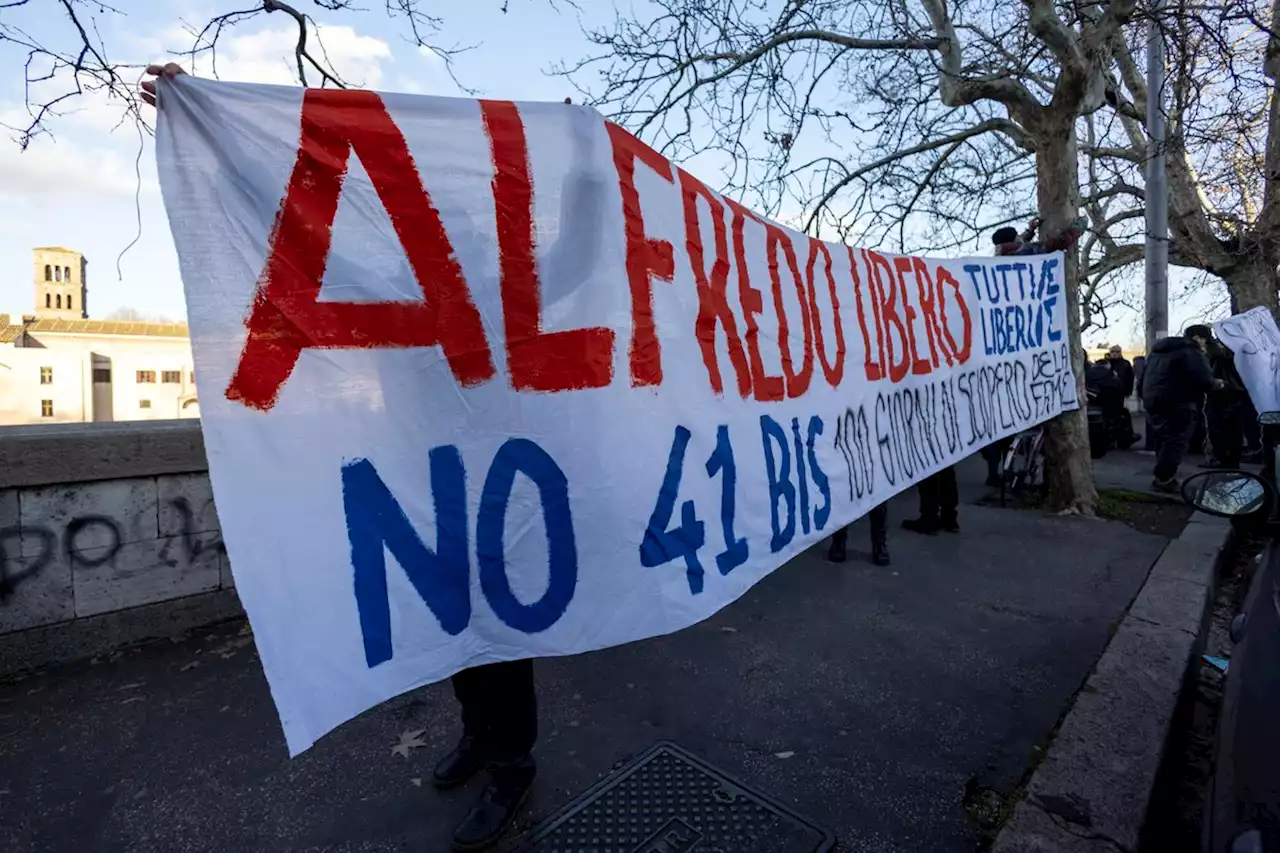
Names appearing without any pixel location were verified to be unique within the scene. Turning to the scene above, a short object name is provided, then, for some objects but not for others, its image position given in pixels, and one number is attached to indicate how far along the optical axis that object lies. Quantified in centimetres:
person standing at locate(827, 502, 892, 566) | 529
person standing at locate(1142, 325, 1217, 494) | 777
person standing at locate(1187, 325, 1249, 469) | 912
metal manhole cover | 221
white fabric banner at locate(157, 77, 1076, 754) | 159
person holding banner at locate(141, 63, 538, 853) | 226
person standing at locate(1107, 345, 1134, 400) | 1355
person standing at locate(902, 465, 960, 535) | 621
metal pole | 956
